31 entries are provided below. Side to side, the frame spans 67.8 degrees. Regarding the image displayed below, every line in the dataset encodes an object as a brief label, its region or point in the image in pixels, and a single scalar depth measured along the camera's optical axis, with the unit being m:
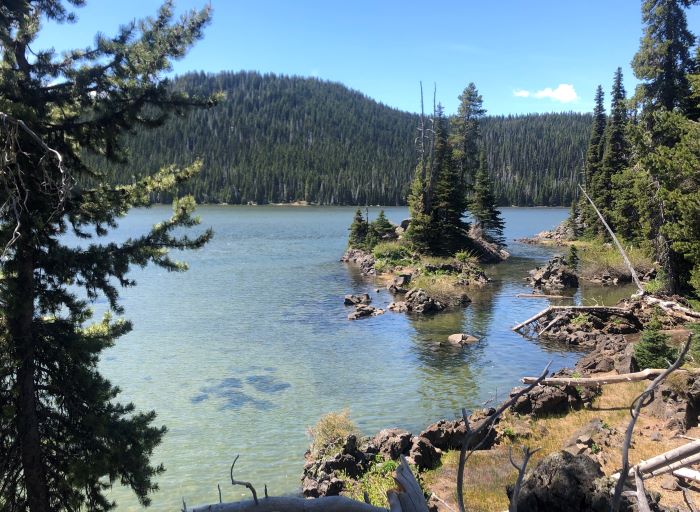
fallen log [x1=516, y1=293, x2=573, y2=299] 30.66
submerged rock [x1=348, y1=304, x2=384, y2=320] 26.70
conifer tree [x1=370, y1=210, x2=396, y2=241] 50.62
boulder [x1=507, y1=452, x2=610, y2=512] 6.20
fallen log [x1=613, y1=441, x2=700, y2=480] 5.31
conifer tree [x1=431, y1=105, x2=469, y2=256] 44.09
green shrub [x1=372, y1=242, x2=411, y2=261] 44.09
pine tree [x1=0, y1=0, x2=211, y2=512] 7.18
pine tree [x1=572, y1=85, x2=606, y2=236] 55.40
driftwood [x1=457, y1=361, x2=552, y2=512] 2.90
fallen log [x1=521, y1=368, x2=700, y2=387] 9.11
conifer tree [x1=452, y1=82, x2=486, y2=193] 70.81
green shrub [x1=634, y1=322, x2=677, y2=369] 14.37
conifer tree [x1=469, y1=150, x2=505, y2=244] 54.81
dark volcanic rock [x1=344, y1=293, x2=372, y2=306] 29.61
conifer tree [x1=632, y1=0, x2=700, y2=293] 24.94
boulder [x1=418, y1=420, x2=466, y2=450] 12.56
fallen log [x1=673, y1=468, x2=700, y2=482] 6.82
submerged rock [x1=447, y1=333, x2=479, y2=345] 22.06
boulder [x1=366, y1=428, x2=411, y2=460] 11.81
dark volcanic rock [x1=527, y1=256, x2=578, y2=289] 34.22
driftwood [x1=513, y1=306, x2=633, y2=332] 22.14
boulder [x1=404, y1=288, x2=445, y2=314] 27.75
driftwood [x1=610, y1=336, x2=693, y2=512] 3.05
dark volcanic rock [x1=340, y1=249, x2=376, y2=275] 41.62
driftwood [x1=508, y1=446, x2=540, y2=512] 3.16
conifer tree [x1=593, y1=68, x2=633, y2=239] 50.97
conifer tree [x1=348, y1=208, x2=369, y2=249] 51.62
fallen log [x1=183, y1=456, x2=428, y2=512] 3.77
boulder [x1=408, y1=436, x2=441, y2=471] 11.64
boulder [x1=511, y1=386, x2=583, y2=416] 14.03
